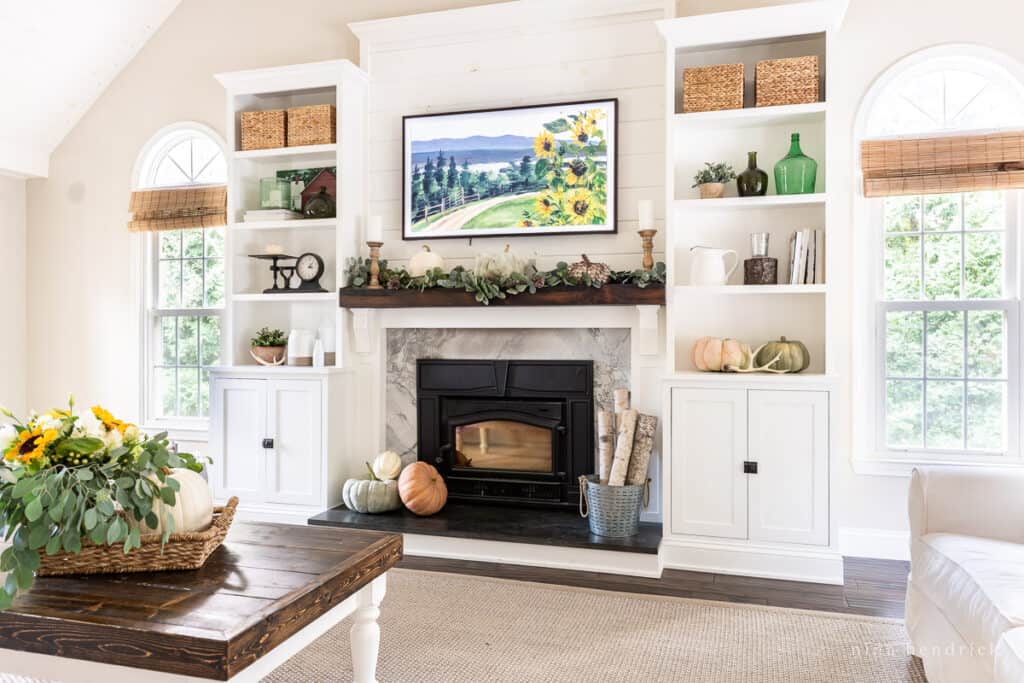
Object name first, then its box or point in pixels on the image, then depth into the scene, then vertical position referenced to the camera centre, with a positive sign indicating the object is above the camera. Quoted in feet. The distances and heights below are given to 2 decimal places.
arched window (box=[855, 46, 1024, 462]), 11.73 +0.82
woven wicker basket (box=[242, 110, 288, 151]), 14.17 +4.03
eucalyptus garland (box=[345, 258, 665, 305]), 11.92 +0.94
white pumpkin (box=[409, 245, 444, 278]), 13.21 +1.32
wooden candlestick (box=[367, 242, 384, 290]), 13.39 +1.28
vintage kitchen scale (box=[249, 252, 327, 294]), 14.39 +1.26
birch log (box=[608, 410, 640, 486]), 11.56 -1.85
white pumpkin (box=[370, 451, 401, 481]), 13.38 -2.41
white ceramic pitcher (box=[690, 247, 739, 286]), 11.77 +1.11
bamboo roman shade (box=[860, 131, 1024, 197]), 11.32 +2.73
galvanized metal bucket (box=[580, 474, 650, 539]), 11.43 -2.73
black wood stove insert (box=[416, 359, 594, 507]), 13.02 -1.70
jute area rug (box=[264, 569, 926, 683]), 7.83 -3.62
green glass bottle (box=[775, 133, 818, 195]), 11.59 +2.60
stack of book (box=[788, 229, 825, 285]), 11.51 +1.22
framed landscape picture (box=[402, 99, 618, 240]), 12.78 +2.98
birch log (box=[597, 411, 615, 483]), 11.94 -1.74
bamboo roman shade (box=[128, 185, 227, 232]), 15.67 +2.77
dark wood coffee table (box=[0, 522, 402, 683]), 4.75 -1.97
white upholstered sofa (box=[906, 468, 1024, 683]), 5.70 -2.11
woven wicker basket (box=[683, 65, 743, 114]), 11.69 +4.00
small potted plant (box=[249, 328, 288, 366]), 14.10 -0.24
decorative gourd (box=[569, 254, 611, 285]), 12.03 +1.07
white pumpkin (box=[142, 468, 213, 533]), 6.16 -1.48
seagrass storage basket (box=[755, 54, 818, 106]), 11.37 +4.01
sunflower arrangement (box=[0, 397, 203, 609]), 5.51 -1.18
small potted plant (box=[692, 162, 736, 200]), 11.90 +2.58
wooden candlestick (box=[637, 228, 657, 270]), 12.01 +1.44
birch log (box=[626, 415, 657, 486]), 11.78 -1.82
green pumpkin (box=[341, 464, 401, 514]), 12.96 -2.87
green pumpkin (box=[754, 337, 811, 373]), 11.51 -0.32
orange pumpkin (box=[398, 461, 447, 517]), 12.68 -2.71
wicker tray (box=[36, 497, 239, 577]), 5.91 -1.83
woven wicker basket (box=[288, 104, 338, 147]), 13.80 +4.01
